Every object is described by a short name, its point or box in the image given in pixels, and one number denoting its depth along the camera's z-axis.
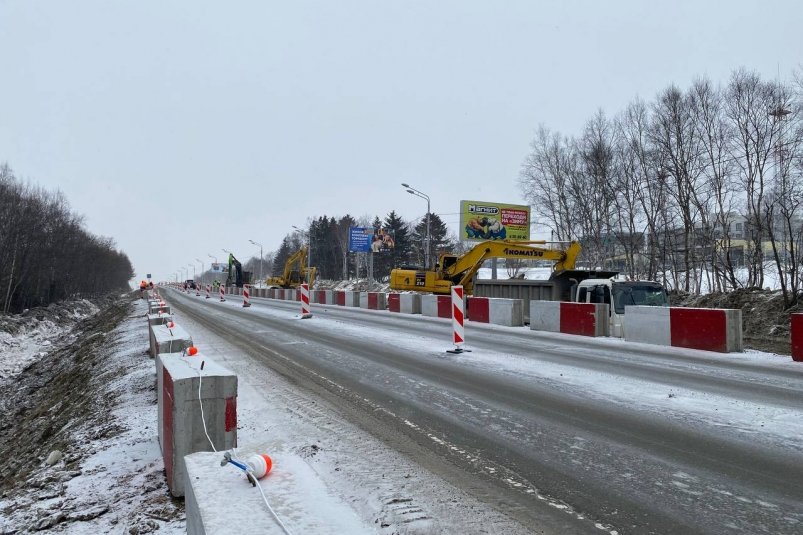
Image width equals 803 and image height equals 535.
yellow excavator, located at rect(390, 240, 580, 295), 21.55
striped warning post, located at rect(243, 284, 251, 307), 33.11
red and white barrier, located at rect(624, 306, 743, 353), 11.81
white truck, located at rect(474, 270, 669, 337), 15.66
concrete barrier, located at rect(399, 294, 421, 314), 26.33
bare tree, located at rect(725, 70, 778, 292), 27.83
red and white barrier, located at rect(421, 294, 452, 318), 23.34
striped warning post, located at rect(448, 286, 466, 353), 11.55
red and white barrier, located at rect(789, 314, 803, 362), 10.52
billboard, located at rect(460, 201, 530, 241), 43.81
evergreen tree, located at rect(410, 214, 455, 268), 80.94
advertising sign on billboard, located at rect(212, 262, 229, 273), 132.44
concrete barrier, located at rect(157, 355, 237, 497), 3.80
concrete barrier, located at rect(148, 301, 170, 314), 13.23
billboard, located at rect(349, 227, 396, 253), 61.09
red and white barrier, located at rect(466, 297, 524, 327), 19.02
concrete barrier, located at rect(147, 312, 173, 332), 10.51
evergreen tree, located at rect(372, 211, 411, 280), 83.62
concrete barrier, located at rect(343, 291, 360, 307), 34.72
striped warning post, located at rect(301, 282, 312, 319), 22.03
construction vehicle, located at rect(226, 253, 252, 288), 66.12
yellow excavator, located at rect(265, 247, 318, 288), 51.65
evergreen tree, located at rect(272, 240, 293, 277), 125.09
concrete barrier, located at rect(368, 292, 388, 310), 30.59
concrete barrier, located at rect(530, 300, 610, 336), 15.11
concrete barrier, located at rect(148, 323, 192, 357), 6.11
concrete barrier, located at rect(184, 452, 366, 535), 2.24
